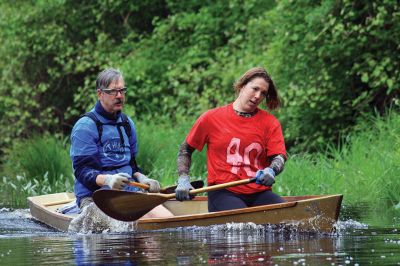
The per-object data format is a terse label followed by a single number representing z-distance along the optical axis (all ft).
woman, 54.60
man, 58.34
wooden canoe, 51.83
